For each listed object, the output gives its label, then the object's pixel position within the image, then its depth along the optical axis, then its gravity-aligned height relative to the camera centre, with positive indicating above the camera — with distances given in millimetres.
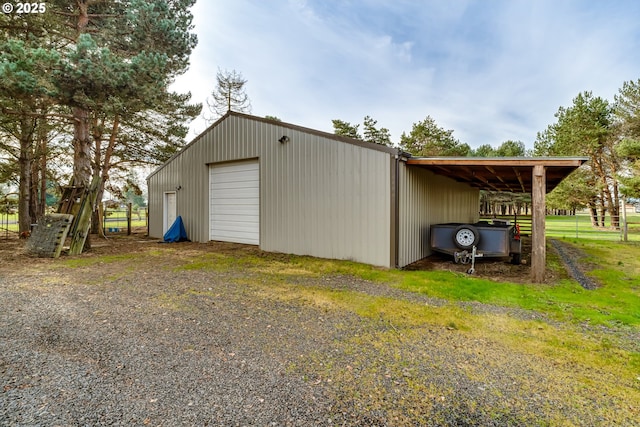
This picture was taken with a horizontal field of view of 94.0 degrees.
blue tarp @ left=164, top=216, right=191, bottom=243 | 10047 -605
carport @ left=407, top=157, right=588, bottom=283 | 5133 +953
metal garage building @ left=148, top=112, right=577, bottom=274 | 6340 +585
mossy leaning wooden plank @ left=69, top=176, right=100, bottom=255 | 7465 -150
